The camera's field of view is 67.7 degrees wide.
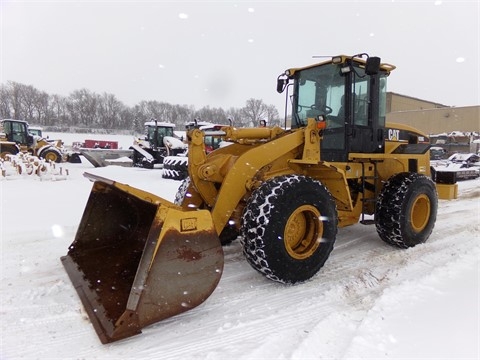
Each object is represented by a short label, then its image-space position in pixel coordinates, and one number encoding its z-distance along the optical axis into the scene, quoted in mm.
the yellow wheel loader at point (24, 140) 20656
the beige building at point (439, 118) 41753
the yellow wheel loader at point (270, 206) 2877
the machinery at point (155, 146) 18453
